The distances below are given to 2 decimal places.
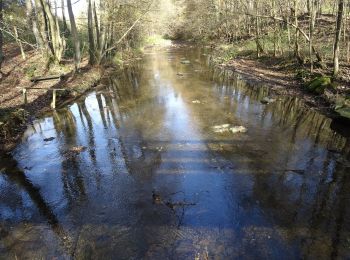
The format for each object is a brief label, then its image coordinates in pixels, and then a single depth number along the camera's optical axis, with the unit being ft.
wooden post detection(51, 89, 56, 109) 49.96
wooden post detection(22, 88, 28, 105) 45.29
